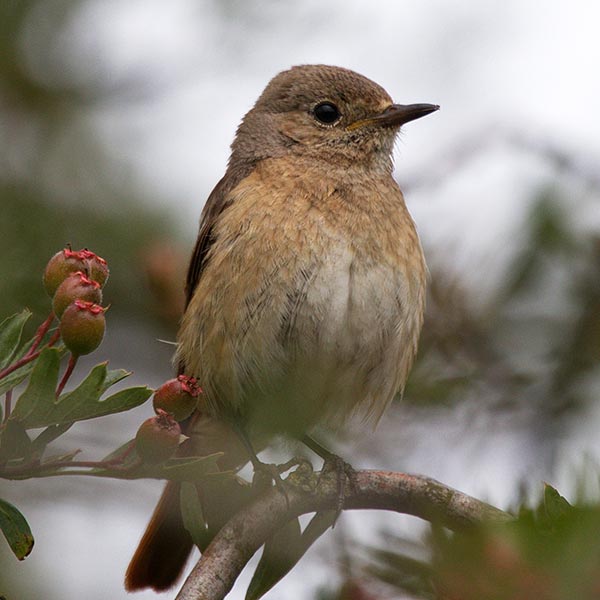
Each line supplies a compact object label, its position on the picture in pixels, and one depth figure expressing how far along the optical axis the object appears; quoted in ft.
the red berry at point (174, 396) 13.93
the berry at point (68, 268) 14.10
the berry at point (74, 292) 13.41
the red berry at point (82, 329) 13.00
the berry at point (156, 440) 13.24
